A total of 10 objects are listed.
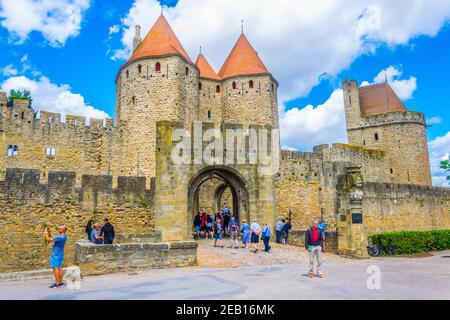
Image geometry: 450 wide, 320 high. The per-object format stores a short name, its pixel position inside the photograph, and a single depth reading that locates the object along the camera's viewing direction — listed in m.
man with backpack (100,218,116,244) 10.90
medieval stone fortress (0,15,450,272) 13.88
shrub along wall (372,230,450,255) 16.38
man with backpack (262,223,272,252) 12.88
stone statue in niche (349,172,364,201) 13.11
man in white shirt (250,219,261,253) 12.95
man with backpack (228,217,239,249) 12.93
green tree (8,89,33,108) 37.38
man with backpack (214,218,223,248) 13.63
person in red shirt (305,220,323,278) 8.51
